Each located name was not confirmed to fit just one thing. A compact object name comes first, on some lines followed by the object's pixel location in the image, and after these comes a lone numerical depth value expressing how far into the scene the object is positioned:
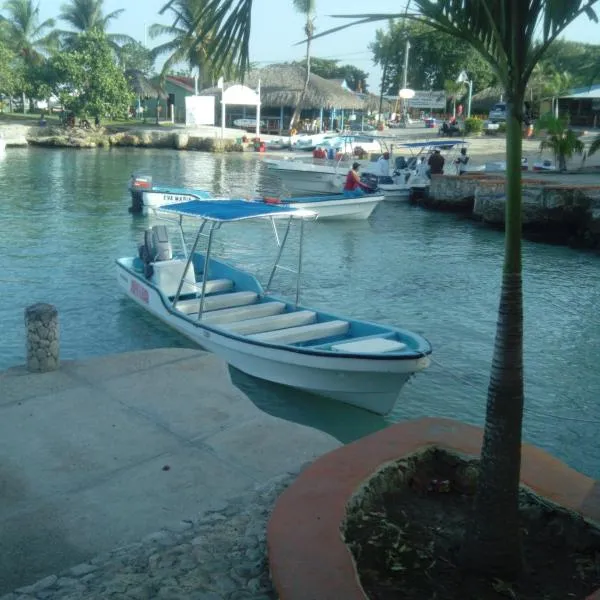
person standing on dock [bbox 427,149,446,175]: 30.08
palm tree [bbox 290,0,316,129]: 48.32
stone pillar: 8.30
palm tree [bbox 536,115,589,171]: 29.92
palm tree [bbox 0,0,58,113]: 58.75
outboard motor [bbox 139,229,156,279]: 12.85
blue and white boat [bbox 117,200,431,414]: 8.94
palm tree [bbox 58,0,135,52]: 59.31
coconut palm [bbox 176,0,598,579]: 3.74
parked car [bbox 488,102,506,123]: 52.79
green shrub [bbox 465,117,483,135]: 50.31
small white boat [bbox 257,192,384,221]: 24.02
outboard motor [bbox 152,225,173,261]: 13.05
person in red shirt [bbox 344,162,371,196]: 25.83
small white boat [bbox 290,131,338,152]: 49.03
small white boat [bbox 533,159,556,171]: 32.00
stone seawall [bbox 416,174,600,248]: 22.48
